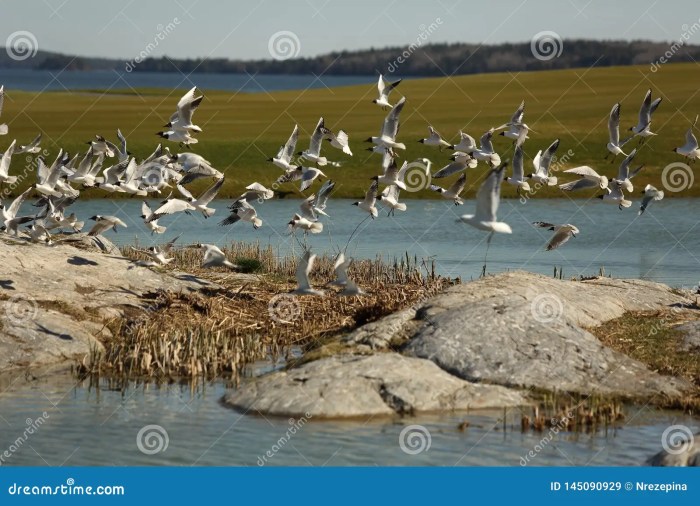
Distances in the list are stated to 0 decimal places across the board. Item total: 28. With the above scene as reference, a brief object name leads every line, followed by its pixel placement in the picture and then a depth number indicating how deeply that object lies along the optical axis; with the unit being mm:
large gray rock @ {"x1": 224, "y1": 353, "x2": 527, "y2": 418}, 16469
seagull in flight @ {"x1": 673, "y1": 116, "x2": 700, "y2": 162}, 28875
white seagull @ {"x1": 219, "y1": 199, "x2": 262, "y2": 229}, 25297
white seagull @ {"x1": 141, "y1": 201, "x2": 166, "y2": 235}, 25559
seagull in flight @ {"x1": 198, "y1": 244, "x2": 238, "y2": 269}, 22047
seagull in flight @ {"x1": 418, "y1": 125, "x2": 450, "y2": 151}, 29578
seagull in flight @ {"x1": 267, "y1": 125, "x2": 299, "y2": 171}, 27000
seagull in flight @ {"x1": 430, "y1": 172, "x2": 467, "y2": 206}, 27044
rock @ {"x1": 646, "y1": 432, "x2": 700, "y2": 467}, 13664
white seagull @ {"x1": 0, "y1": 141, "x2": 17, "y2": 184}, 26502
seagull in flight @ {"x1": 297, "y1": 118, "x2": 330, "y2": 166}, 27500
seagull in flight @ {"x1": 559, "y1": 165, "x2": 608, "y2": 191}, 26359
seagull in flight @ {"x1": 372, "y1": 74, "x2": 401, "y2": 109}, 28514
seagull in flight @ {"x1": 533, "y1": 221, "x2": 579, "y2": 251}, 24797
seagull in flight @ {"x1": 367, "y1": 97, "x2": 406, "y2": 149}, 26766
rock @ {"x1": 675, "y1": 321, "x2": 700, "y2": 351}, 19078
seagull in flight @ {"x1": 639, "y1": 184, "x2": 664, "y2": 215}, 26198
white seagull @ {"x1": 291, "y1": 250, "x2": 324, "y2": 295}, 19256
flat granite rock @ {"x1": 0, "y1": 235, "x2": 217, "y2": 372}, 20203
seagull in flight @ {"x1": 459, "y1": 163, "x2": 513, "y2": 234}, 16625
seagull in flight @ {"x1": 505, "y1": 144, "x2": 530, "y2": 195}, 26234
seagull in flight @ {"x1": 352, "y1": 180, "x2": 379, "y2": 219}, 26766
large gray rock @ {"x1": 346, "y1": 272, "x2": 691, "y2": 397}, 17359
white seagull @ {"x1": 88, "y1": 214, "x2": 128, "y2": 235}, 25125
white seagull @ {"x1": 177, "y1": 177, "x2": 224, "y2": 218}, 24844
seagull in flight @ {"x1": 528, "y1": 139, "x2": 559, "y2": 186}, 26820
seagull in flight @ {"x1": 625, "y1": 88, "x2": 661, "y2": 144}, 27344
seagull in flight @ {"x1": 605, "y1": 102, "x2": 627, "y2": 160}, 27641
